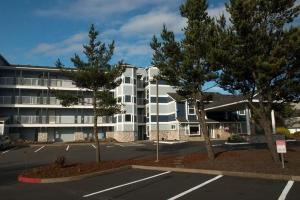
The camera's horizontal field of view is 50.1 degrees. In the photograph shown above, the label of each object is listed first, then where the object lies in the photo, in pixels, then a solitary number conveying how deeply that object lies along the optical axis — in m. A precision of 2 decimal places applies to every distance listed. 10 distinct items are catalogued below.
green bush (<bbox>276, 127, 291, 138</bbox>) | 39.71
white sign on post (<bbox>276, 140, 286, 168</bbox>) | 14.61
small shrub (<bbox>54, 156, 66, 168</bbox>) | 16.94
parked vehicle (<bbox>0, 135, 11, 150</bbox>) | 34.12
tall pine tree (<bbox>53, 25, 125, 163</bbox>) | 19.02
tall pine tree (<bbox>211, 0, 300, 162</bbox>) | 16.02
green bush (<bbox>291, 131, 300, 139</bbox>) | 41.47
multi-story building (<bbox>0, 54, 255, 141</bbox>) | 46.88
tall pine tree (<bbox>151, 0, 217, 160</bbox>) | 19.00
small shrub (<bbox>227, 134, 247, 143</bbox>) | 35.53
